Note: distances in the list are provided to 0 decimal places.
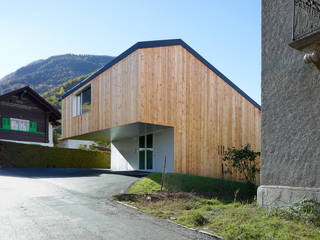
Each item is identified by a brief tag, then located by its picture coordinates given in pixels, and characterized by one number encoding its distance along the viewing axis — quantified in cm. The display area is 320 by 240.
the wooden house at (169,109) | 1431
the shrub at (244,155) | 1392
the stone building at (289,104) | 648
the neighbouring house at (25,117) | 3020
